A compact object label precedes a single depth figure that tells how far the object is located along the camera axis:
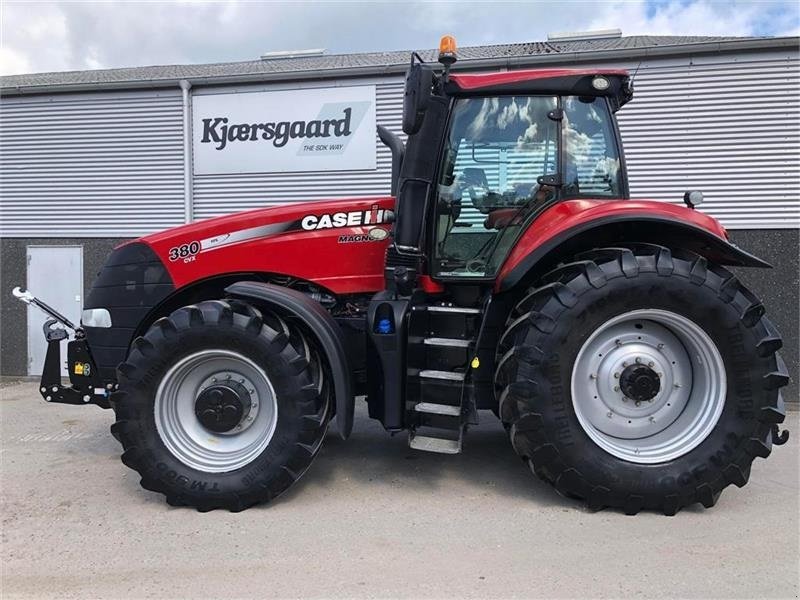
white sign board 6.85
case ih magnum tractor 3.04
